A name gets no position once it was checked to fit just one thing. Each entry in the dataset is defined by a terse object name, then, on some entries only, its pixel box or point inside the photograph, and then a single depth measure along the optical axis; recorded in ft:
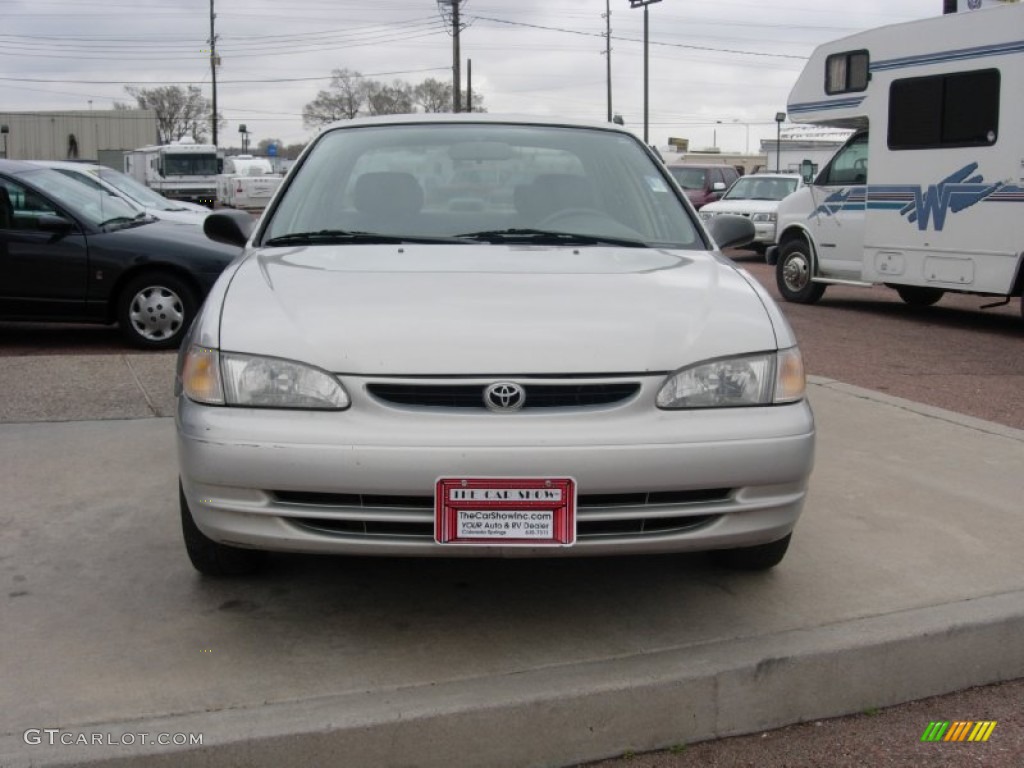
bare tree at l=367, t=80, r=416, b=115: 266.57
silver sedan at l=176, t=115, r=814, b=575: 9.39
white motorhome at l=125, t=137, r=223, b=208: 123.24
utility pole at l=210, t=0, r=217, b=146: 188.76
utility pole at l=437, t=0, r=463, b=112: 140.36
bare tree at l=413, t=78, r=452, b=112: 266.57
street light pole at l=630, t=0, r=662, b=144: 145.18
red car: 78.61
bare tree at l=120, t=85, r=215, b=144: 280.51
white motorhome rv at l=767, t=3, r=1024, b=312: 34.53
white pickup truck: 117.80
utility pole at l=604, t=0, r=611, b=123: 170.02
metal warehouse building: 185.06
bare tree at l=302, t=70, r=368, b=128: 272.10
